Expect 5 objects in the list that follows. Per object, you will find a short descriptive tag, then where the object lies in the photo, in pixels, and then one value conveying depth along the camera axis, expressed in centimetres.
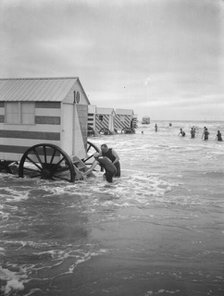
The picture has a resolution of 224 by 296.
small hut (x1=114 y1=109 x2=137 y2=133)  4822
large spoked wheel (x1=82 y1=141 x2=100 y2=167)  1342
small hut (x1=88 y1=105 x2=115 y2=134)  3972
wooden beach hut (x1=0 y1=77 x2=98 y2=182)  1085
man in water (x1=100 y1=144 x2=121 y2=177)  1162
